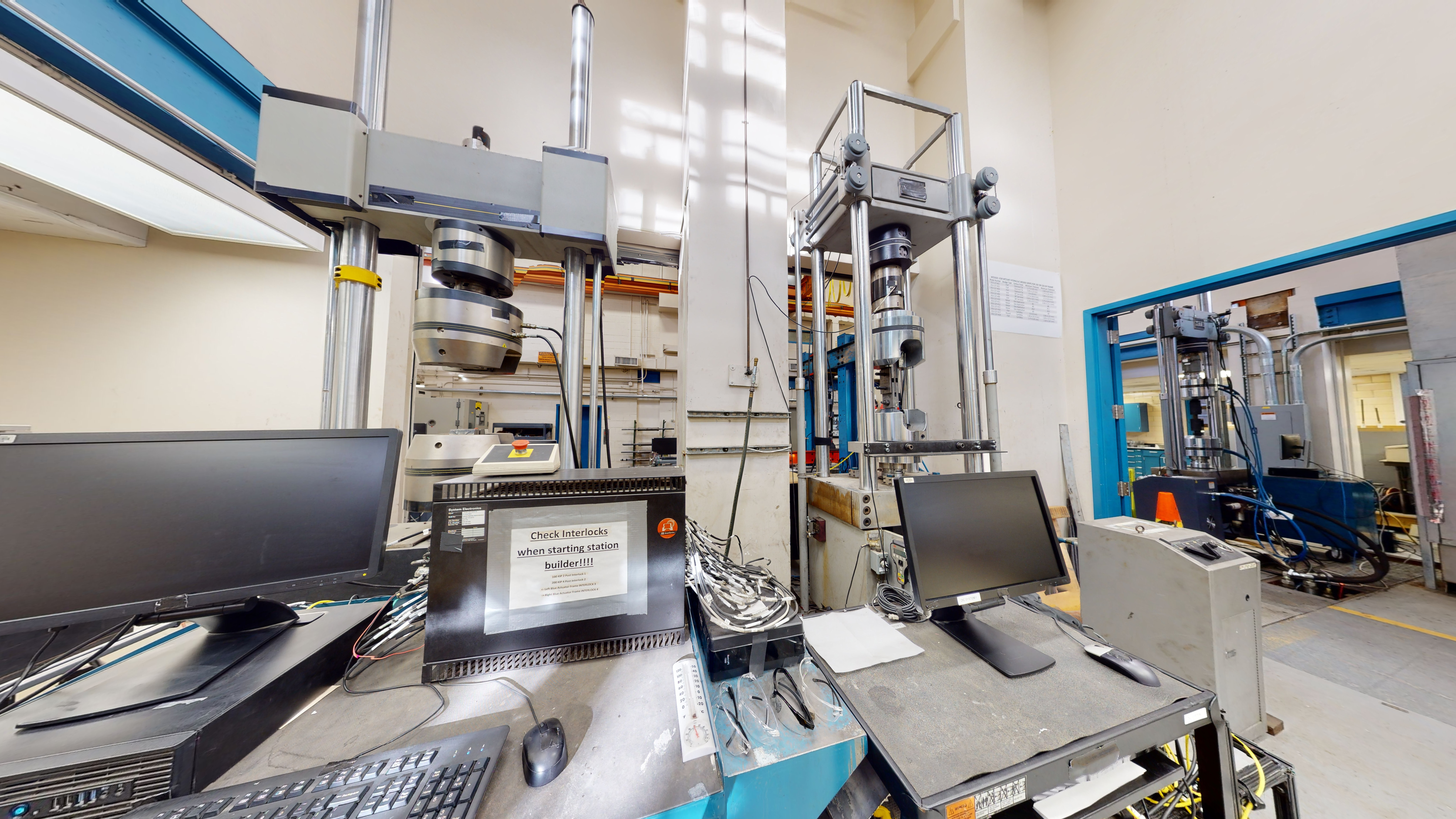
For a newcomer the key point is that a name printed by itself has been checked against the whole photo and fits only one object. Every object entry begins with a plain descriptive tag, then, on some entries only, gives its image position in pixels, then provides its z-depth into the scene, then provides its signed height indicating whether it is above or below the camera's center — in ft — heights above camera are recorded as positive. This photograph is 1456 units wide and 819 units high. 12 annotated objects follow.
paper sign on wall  7.54 +2.51
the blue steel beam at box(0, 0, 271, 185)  2.97 +3.11
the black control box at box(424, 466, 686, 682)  2.19 -0.78
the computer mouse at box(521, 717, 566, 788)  1.55 -1.28
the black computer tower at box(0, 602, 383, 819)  1.37 -1.15
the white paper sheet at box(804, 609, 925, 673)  2.76 -1.54
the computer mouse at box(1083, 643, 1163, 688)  2.53 -1.54
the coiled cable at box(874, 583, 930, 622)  3.34 -1.51
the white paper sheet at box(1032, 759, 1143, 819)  2.13 -1.98
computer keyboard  1.36 -1.27
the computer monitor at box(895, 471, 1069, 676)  2.85 -0.89
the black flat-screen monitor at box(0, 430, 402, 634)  1.75 -0.41
